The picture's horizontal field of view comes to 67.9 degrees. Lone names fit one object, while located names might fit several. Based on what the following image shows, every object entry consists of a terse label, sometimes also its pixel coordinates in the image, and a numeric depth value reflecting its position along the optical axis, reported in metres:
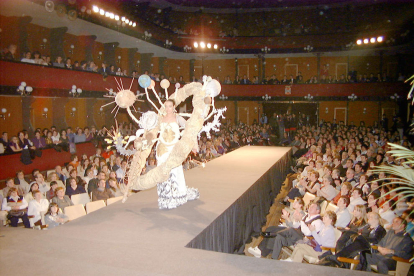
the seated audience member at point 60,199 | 6.21
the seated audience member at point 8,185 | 6.81
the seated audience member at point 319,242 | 4.89
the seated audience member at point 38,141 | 10.98
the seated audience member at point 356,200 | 5.97
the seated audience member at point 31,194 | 6.51
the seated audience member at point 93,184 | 7.29
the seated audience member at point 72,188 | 7.18
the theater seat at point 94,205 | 5.98
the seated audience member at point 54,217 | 5.61
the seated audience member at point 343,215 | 5.63
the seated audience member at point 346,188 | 6.49
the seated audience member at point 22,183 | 7.81
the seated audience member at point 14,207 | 6.08
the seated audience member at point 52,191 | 6.72
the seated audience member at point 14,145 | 9.84
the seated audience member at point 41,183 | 7.34
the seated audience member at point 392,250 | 4.32
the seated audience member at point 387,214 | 5.41
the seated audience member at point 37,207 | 6.11
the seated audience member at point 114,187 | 7.19
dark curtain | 4.50
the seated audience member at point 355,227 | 4.71
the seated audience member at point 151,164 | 9.35
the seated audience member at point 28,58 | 11.23
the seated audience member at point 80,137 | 12.62
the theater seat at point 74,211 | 5.82
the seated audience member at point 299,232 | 5.35
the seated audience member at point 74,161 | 9.68
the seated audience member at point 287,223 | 5.75
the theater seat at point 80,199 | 6.75
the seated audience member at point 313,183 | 7.61
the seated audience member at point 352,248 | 4.45
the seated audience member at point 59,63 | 12.88
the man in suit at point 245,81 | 22.38
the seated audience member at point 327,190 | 7.05
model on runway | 4.57
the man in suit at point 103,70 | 14.26
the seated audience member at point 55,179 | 7.22
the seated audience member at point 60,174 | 8.55
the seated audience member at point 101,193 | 6.90
